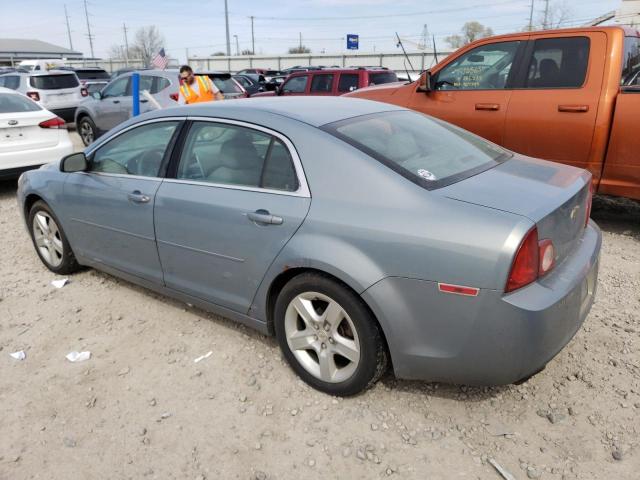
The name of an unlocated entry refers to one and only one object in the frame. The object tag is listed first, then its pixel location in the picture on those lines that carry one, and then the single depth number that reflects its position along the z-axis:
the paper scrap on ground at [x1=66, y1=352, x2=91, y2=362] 3.22
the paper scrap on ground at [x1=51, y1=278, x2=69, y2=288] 4.29
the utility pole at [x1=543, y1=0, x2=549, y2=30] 54.24
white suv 13.89
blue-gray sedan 2.22
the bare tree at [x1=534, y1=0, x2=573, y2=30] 49.67
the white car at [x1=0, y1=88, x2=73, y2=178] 6.81
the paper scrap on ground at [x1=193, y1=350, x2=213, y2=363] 3.18
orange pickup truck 4.74
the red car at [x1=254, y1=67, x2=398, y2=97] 10.22
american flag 12.00
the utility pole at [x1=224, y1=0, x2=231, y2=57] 47.78
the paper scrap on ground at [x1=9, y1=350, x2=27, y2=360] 3.27
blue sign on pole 38.69
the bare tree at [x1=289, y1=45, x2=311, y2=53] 84.69
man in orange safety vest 8.01
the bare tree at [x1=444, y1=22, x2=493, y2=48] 59.13
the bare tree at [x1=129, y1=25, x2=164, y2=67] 83.81
